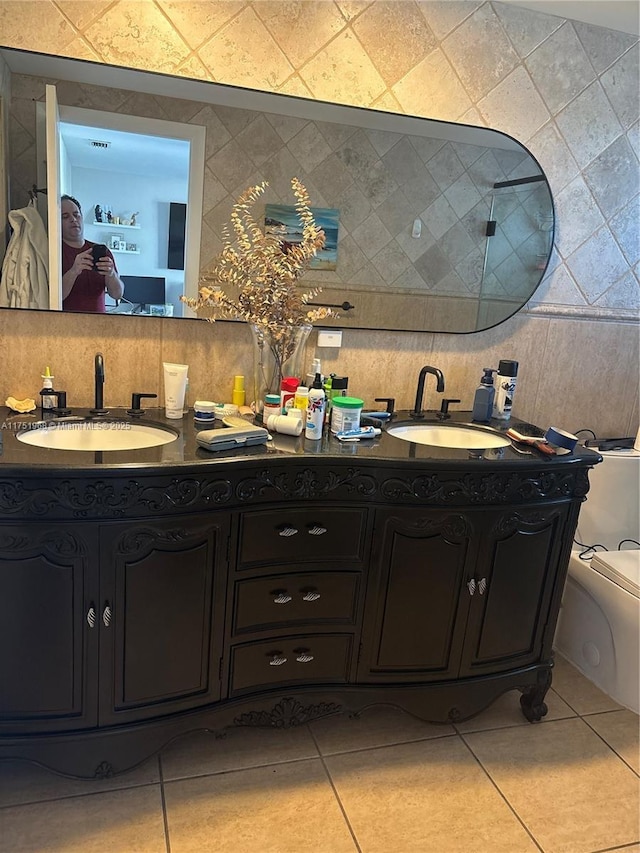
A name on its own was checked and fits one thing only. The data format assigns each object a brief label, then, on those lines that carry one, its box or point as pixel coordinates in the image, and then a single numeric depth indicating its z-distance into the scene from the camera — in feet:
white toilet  6.93
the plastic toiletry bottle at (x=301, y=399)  5.97
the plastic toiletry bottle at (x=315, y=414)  5.76
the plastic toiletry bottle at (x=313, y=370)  6.34
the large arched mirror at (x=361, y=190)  5.78
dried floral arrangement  6.10
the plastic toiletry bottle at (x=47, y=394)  6.01
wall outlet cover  6.88
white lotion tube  6.07
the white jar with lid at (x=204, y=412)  6.04
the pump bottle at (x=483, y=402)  7.02
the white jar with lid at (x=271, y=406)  6.11
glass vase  6.26
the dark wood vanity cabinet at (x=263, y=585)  4.88
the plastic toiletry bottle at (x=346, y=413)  5.89
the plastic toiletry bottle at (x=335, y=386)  6.34
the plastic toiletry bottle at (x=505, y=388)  7.11
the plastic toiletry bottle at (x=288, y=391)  6.24
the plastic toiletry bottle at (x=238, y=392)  6.68
